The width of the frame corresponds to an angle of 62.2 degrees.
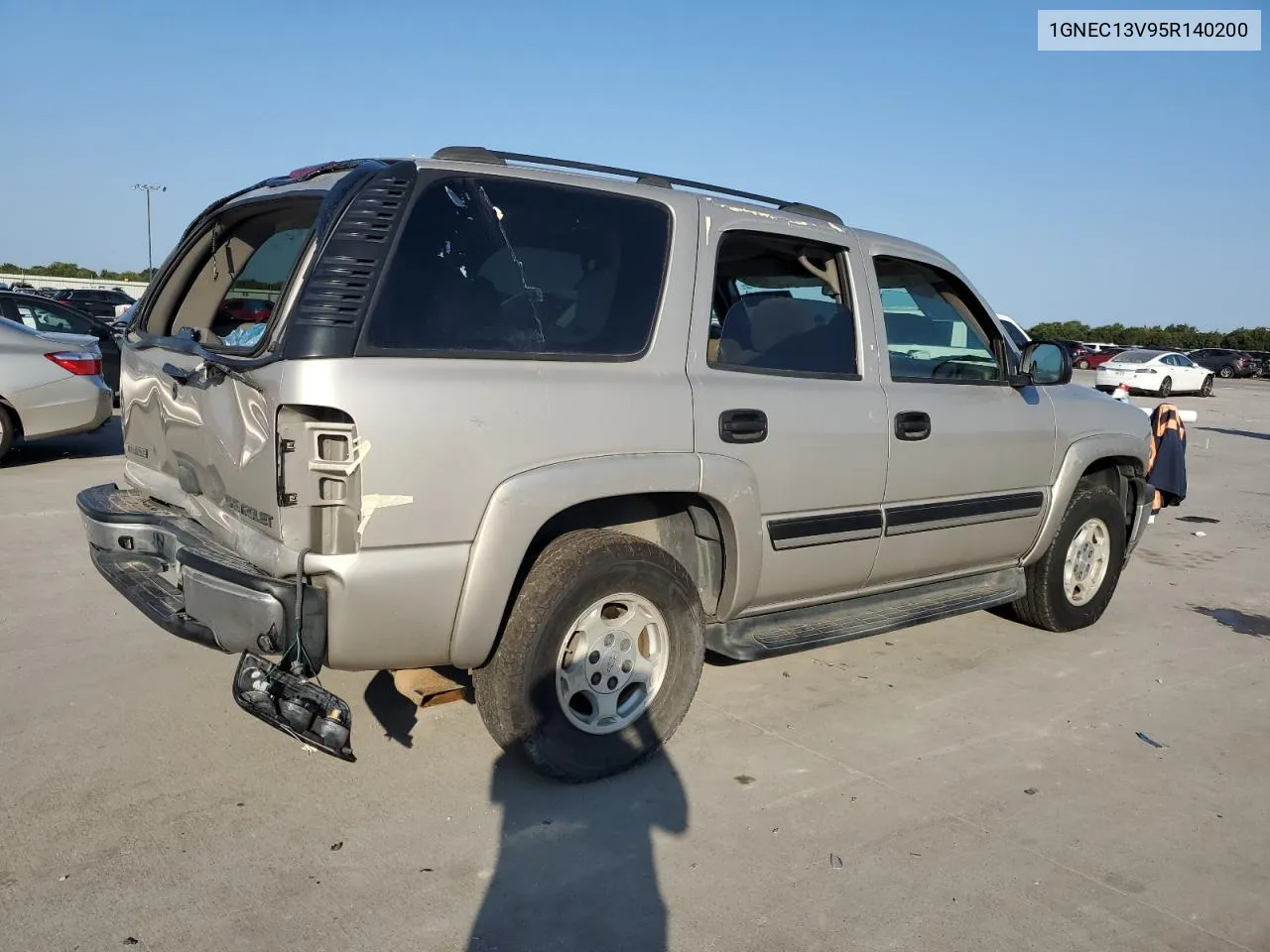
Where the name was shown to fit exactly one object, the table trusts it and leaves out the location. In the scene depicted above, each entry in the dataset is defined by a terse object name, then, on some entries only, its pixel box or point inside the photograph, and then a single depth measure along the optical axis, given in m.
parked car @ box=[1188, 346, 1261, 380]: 49.38
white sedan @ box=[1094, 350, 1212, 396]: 30.95
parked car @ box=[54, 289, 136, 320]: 26.23
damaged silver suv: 3.06
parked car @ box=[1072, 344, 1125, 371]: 46.23
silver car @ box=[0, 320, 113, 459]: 9.42
